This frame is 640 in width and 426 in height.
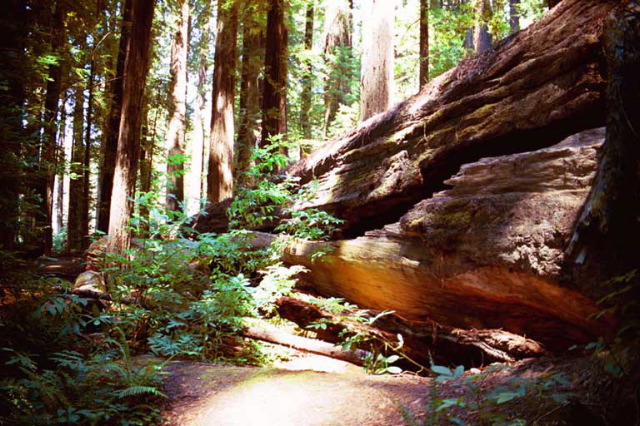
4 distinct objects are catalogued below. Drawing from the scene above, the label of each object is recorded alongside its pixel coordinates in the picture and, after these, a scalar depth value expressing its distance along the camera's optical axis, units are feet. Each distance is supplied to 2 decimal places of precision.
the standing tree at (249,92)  50.21
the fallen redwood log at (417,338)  13.74
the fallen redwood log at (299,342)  16.61
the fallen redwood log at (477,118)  13.83
